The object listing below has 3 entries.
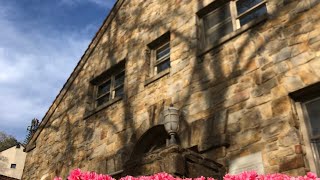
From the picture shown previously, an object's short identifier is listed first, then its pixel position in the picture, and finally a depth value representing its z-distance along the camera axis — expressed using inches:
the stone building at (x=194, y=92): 208.2
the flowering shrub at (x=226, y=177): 130.4
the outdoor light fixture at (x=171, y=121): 243.4
